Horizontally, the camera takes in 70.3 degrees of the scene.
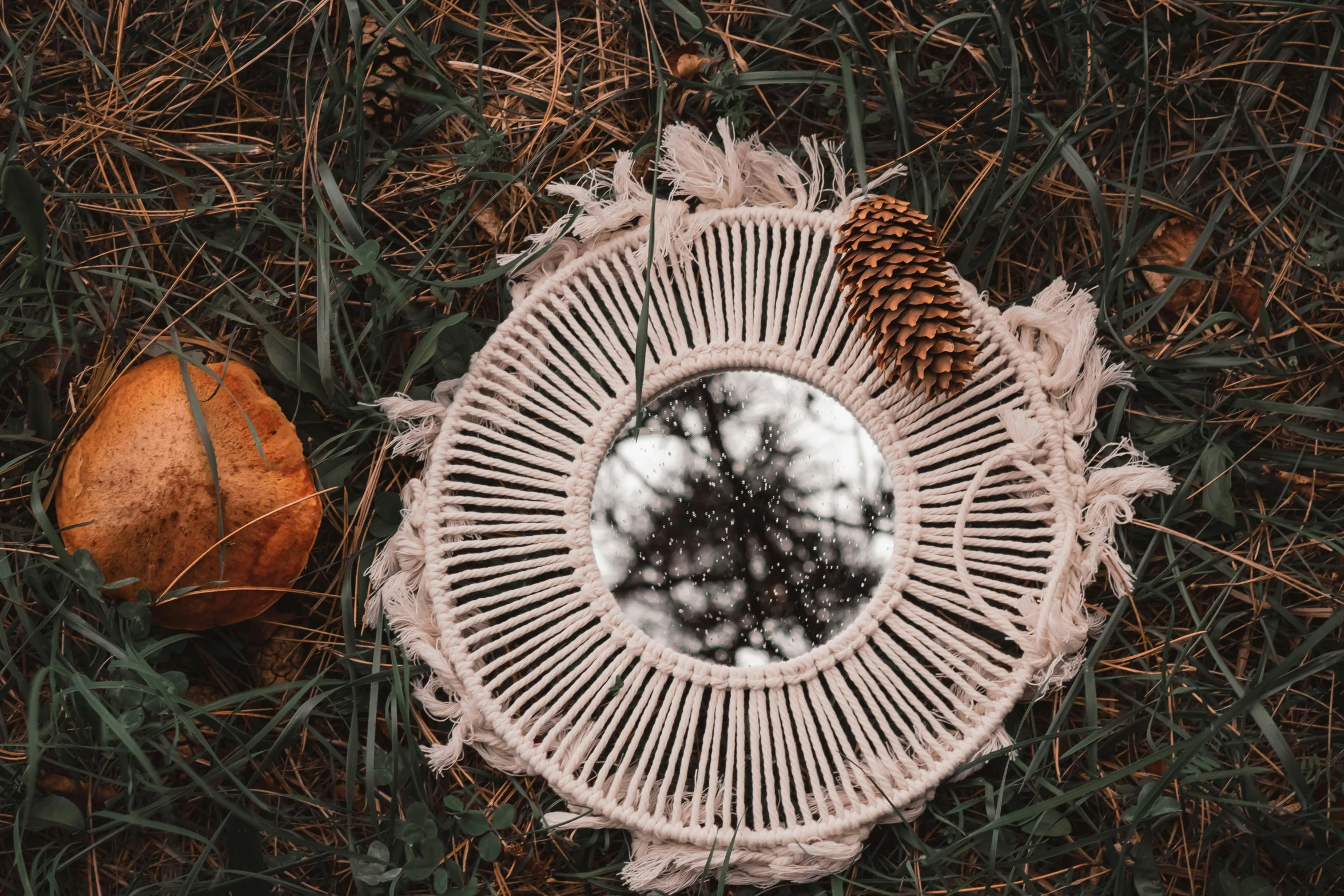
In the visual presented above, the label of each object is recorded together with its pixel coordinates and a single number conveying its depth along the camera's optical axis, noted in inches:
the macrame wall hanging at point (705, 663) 41.5
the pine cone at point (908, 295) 40.4
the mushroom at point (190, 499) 40.8
